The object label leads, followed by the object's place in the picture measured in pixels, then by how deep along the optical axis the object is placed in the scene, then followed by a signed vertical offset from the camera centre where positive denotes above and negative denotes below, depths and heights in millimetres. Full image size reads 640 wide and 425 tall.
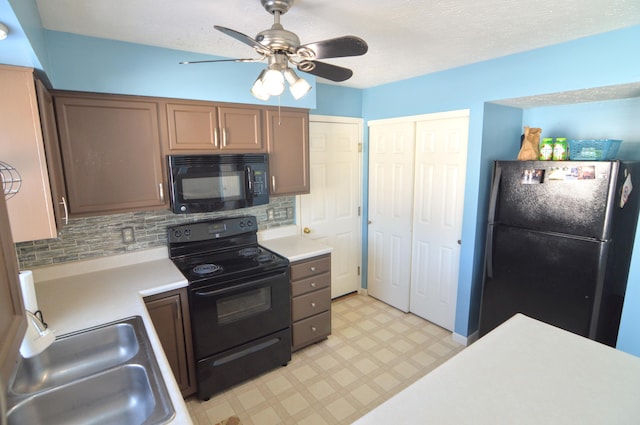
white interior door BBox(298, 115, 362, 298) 3297 -393
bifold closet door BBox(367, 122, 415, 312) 3197 -519
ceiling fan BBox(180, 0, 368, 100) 1282 +439
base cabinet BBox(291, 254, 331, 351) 2625 -1154
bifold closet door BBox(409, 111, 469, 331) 2781 -489
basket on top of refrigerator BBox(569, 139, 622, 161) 2152 +59
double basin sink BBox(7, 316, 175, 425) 1092 -833
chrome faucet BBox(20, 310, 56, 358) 1107 -607
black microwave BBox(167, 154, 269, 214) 2197 -158
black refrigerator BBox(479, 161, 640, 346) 2029 -552
